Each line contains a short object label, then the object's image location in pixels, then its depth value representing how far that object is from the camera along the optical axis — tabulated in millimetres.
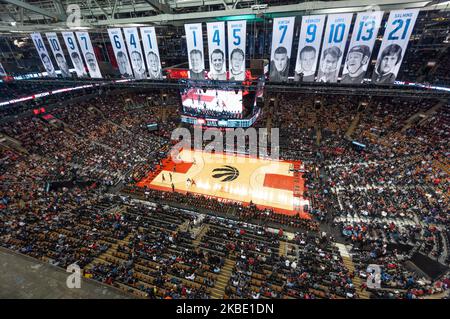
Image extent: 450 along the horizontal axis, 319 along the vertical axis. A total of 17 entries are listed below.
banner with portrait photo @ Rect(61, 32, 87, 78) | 20234
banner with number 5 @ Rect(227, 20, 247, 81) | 16969
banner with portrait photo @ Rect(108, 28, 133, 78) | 19688
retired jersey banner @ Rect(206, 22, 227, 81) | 17562
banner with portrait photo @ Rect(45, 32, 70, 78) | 20562
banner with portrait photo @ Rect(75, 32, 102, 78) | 19906
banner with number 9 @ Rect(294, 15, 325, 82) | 15708
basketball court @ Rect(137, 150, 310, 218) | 23266
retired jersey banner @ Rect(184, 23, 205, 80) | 18328
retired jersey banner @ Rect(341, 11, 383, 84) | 14799
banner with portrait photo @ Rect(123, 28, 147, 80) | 19375
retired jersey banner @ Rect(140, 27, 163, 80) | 19125
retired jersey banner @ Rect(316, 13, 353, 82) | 15180
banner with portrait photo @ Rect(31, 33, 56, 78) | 21119
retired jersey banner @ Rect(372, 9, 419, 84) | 14422
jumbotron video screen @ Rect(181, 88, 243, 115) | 28453
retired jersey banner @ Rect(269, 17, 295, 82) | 16266
